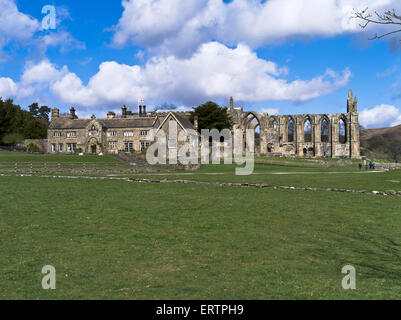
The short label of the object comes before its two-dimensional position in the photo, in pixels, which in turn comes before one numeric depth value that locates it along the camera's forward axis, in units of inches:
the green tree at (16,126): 3070.4
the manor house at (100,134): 3048.7
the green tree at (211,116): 3380.9
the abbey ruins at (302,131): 3996.1
